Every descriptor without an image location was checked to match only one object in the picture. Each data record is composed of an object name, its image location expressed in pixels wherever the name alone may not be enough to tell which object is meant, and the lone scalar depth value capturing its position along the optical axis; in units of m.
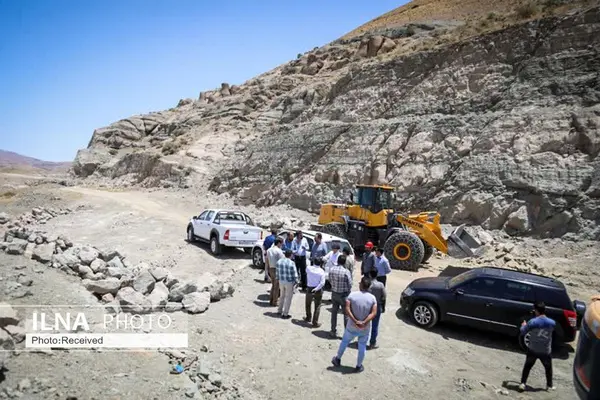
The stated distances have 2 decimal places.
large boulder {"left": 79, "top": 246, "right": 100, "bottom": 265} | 9.80
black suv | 7.68
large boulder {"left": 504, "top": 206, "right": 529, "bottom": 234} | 15.93
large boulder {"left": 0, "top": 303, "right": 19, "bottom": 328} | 5.21
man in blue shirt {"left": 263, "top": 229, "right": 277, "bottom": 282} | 11.35
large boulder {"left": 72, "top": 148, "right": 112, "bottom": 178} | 52.69
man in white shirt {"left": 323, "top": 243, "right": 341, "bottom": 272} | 8.85
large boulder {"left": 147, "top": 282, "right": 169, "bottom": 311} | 7.80
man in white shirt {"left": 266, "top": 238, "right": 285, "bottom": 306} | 9.35
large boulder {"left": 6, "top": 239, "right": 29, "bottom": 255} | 10.08
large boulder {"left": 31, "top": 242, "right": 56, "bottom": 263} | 9.84
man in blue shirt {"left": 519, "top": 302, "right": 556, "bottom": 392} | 6.08
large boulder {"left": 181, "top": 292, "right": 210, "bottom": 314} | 8.23
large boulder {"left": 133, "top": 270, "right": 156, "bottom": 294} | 8.34
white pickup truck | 14.02
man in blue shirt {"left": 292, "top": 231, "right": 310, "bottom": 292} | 10.10
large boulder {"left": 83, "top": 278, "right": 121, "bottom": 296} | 8.02
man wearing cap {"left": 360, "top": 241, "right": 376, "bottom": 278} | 9.25
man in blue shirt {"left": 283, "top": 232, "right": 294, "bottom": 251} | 10.27
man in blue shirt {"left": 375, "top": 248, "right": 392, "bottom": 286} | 9.02
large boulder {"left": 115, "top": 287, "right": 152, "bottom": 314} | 7.39
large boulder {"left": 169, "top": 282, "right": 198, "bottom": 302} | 8.50
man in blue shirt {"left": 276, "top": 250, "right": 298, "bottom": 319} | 8.39
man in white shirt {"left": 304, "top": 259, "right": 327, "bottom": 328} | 8.10
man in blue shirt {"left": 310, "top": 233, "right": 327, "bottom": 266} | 10.15
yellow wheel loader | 13.63
